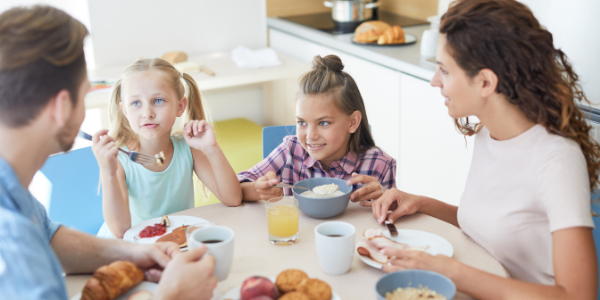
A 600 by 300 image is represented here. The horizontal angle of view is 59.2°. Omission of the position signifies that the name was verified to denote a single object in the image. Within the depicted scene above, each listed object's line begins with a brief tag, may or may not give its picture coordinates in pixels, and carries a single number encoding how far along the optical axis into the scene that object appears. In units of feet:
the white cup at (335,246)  2.96
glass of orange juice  3.43
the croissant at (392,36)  7.99
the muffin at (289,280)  2.66
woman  2.88
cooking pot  8.96
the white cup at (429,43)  7.11
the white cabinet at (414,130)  6.75
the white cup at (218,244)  2.76
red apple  2.60
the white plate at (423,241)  3.28
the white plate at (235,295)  2.71
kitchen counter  6.97
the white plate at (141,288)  2.85
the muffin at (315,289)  2.63
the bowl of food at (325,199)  3.76
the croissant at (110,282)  2.75
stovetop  9.06
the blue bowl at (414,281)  2.64
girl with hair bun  4.71
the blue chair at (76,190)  5.71
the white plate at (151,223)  3.52
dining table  3.02
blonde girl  4.45
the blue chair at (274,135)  5.84
